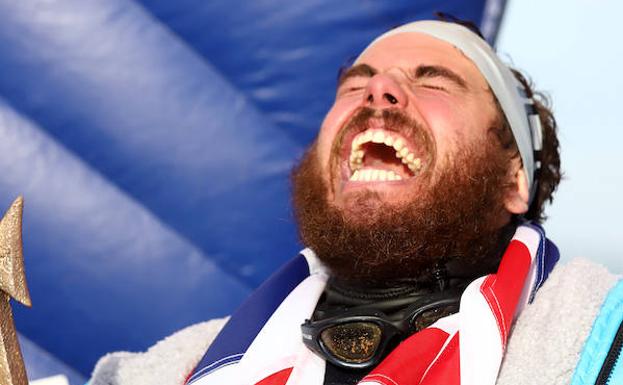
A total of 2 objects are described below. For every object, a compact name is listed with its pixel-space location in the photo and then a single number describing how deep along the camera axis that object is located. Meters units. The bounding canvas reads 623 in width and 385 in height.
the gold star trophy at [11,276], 2.72
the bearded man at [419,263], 2.87
